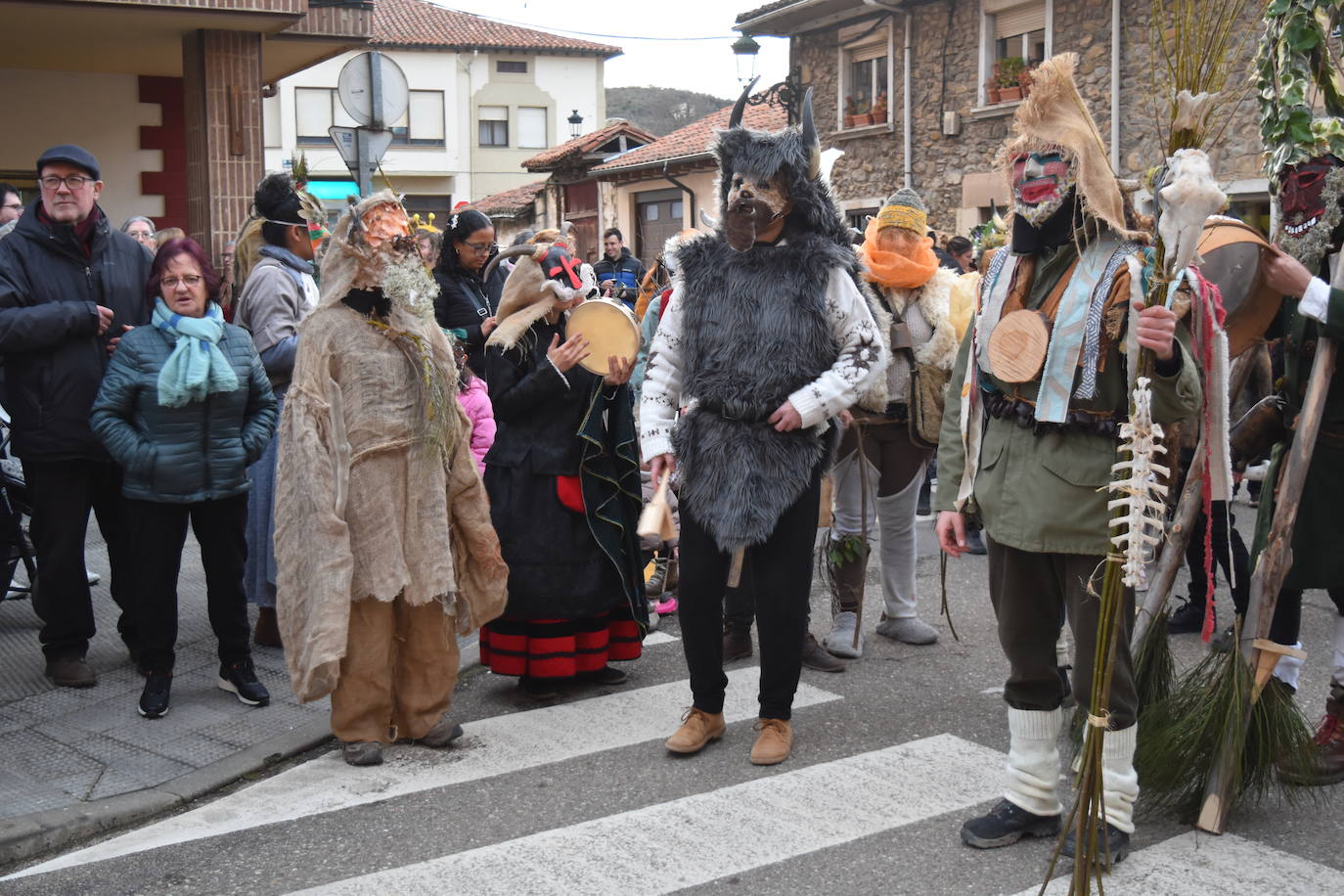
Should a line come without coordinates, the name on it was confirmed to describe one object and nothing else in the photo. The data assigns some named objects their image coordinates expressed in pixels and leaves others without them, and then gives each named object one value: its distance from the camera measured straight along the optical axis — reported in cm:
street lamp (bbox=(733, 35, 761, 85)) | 1975
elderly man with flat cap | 540
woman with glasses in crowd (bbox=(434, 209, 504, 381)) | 640
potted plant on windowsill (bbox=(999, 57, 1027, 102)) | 1917
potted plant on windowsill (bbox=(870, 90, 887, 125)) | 2208
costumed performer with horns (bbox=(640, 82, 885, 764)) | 453
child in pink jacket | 632
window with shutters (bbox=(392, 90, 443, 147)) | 5122
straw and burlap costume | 450
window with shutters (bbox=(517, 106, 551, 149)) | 5306
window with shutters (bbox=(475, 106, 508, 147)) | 5266
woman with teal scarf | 509
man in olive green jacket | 356
